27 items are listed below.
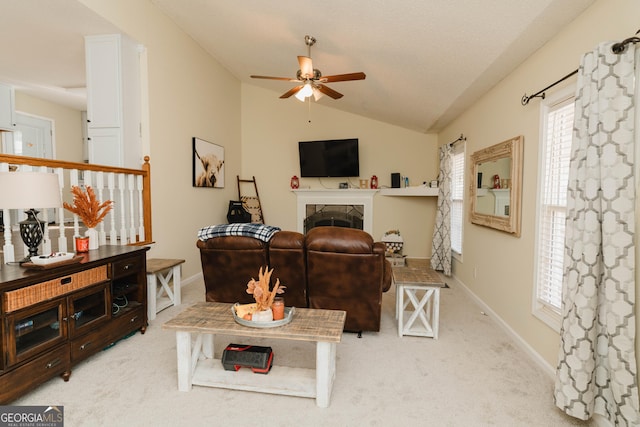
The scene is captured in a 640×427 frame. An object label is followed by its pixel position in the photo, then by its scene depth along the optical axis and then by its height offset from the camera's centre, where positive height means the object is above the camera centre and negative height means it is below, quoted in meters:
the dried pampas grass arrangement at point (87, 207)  2.66 -0.08
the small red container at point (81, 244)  2.63 -0.38
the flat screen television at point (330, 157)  6.14 +0.79
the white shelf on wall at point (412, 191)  5.72 +0.15
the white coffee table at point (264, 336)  1.89 -0.97
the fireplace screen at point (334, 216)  6.42 -0.34
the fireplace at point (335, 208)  6.31 -0.18
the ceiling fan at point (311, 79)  3.18 +1.23
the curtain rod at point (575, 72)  1.54 +0.79
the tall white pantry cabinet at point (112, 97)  3.57 +1.13
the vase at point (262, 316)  1.94 -0.70
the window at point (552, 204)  2.28 -0.03
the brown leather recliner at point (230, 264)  2.73 -0.57
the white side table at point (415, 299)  2.84 -0.89
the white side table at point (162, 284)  3.28 -0.93
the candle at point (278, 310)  1.98 -0.68
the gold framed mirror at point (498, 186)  2.86 +0.14
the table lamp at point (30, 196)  1.96 +0.01
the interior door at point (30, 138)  5.41 +1.04
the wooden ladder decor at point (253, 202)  6.43 -0.07
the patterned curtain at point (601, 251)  1.54 -0.25
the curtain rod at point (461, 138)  4.35 +0.84
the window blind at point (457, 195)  4.70 +0.07
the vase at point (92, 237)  2.75 -0.34
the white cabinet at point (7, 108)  4.96 +1.39
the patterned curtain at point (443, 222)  4.99 -0.36
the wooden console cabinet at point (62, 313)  1.85 -0.79
